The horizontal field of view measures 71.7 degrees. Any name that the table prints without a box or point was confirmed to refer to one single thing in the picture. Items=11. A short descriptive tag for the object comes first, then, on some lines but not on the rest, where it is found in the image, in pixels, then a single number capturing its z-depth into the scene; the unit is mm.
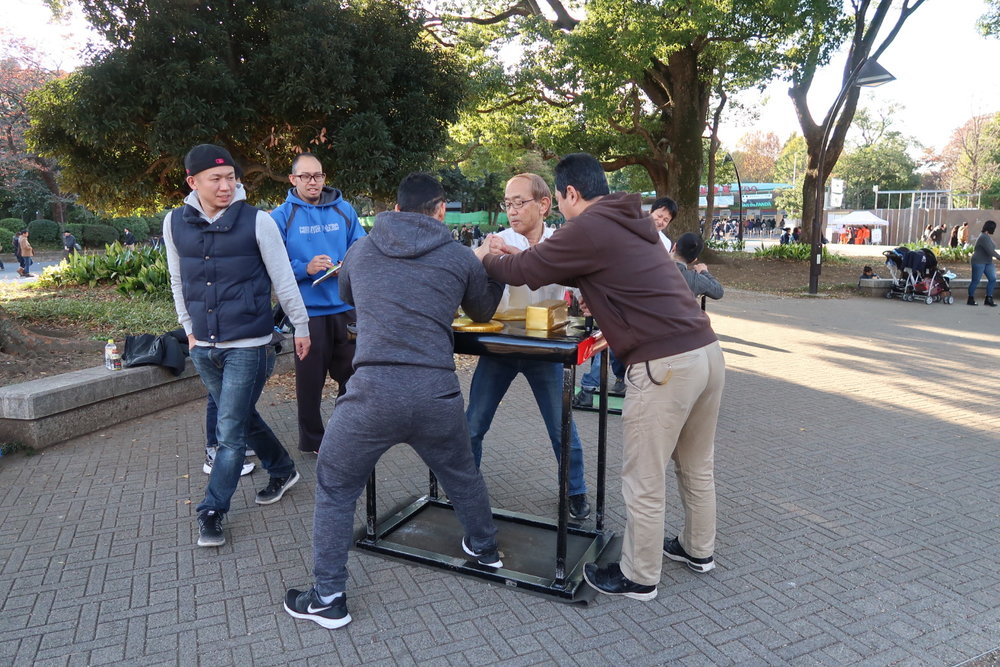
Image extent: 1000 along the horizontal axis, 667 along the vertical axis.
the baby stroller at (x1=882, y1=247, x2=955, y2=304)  14477
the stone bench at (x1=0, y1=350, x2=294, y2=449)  4832
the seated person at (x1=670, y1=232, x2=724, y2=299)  5438
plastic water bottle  5434
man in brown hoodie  2844
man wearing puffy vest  3428
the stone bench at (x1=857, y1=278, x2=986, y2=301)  15461
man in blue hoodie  4434
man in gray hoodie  2693
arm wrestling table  3016
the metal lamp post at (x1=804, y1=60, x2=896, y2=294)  13214
